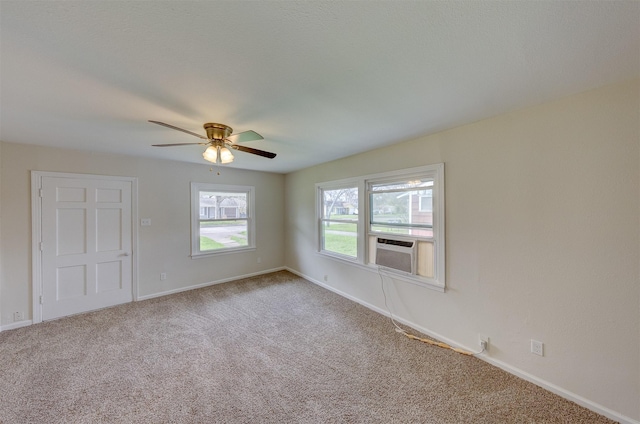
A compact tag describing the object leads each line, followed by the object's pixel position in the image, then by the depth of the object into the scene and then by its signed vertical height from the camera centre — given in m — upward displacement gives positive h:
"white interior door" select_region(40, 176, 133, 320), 3.06 -0.45
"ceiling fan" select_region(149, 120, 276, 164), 2.11 +0.68
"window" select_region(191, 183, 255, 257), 4.23 -0.13
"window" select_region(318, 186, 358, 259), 3.78 -0.17
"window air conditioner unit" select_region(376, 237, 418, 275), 2.79 -0.56
